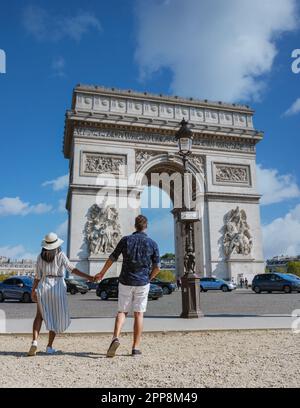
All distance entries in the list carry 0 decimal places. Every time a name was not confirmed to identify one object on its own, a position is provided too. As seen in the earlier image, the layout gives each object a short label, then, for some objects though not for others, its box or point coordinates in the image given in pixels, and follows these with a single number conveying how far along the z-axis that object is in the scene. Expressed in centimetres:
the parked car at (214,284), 2550
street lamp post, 882
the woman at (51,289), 479
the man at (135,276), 473
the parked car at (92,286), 2759
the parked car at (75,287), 2391
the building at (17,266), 13776
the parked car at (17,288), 1777
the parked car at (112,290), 1805
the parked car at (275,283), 2226
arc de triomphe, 2689
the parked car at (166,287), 2380
